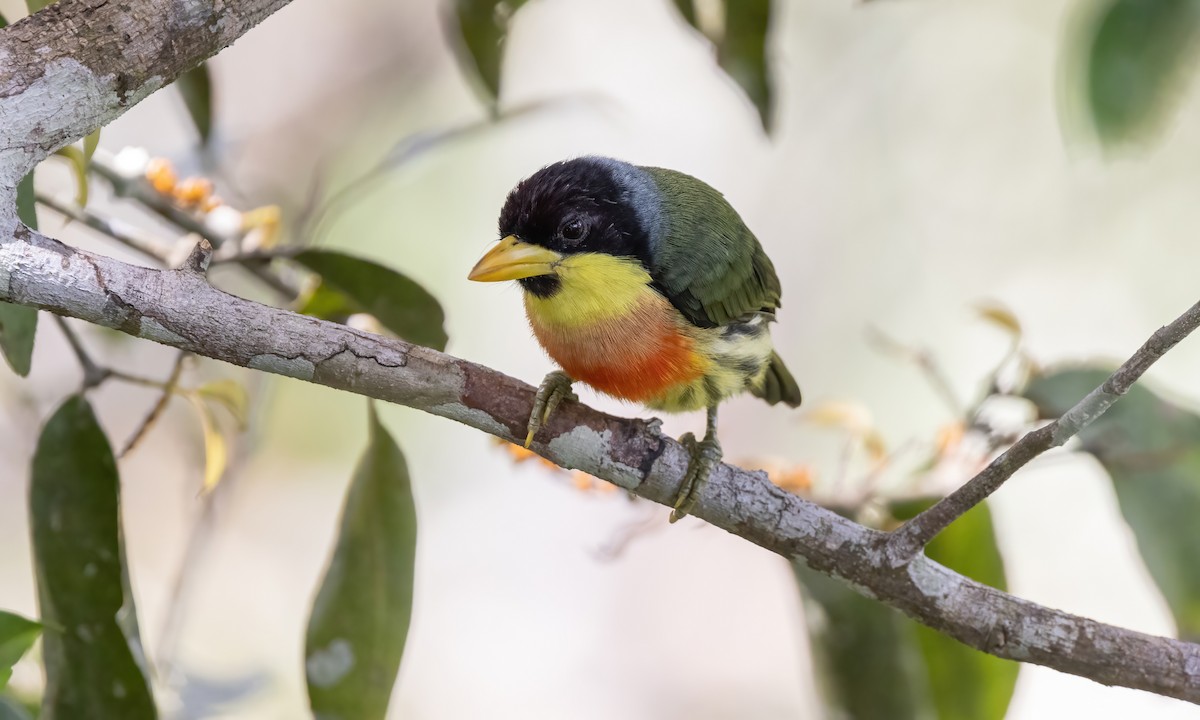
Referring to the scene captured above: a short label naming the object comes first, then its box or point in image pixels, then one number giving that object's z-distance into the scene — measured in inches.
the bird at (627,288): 171.2
